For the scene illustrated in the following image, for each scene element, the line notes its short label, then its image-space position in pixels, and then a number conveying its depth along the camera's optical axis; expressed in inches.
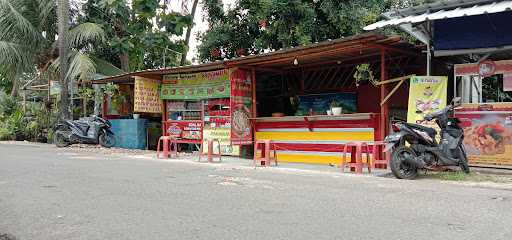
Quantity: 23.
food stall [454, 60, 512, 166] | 376.2
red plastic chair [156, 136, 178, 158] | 531.8
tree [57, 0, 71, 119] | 710.5
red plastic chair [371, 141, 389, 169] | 397.3
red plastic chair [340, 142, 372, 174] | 385.7
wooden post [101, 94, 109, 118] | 750.2
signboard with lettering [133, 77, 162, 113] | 620.4
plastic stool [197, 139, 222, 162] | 488.1
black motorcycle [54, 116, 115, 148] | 666.8
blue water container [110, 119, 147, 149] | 677.3
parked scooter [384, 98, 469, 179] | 345.4
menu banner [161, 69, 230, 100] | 551.5
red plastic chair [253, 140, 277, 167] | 445.4
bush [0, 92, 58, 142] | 815.1
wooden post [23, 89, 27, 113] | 876.0
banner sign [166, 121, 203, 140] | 595.8
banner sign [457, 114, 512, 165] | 375.9
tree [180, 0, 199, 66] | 818.8
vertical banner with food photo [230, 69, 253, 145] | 524.1
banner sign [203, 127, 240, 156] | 537.3
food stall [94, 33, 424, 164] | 445.4
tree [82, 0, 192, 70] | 812.0
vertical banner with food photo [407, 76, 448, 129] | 393.4
